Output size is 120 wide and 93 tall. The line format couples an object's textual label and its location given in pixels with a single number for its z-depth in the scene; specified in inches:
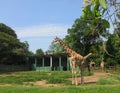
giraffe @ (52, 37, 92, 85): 222.0
